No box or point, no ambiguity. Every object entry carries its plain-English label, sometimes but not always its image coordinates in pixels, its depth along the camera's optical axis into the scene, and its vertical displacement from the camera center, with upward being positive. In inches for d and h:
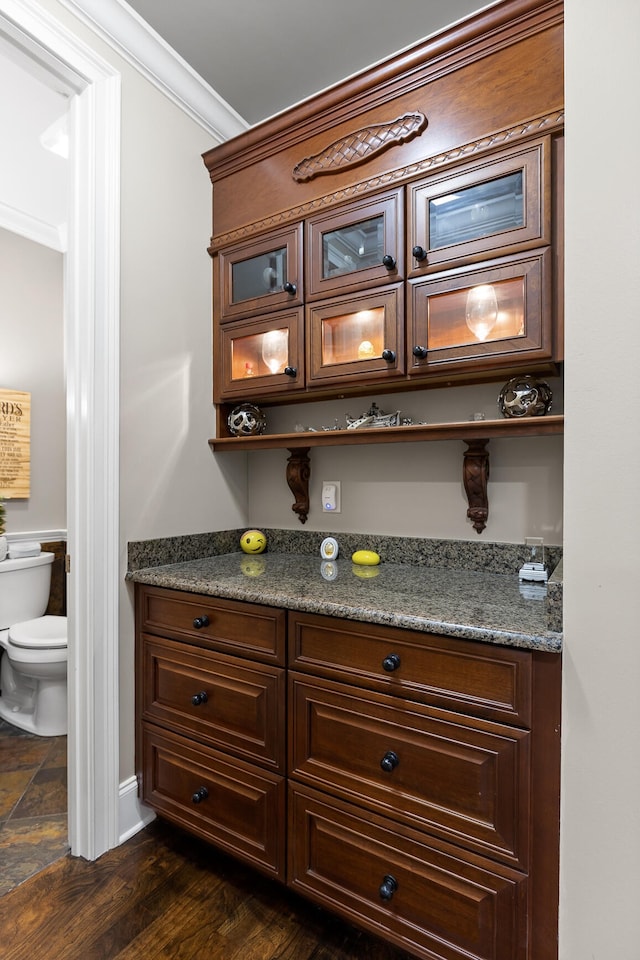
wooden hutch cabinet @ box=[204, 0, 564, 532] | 54.6 +31.4
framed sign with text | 115.3 +7.5
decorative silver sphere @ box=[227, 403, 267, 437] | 82.0 +9.2
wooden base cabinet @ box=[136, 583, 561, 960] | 41.2 -28.8
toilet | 90.5 -32.3
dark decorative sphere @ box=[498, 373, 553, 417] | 58.4 +9.4
